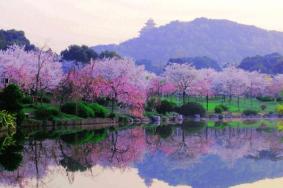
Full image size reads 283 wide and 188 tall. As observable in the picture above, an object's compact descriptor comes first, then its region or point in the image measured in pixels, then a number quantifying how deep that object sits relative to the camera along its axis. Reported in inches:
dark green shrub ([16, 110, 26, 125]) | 1305.4
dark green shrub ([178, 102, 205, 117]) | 2576.3
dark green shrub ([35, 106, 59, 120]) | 1454.2
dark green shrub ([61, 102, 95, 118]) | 1672.0
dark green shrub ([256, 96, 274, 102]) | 3761.3
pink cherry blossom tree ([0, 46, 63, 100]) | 1926.7
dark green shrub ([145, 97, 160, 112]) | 2352.4
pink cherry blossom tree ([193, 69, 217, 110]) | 3223.4
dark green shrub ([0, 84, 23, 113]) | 1278.3
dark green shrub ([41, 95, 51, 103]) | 1992.6
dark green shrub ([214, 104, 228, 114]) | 2822.6
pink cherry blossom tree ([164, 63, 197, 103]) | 3095.5
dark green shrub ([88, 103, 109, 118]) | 1784.0
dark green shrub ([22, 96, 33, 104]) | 1754.9
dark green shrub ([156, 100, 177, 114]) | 2415.1
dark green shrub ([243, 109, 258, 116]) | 2942.9
